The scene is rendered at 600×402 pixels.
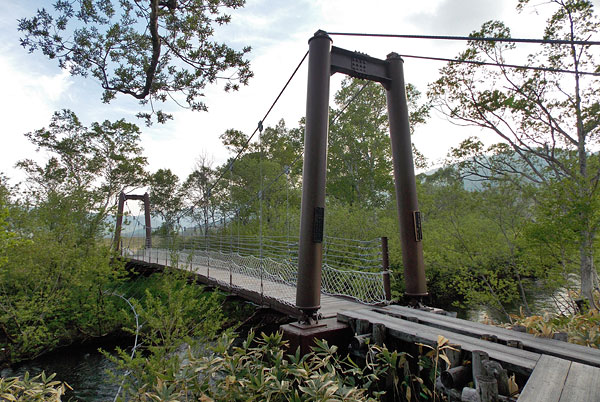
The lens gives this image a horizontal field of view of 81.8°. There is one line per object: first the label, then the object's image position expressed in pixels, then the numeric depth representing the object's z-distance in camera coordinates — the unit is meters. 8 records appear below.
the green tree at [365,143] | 13.17
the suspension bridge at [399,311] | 1.53
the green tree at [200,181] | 18.19
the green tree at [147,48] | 3.54
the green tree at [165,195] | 21.48
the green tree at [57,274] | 5.36
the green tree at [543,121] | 4.66
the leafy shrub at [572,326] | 2.00
